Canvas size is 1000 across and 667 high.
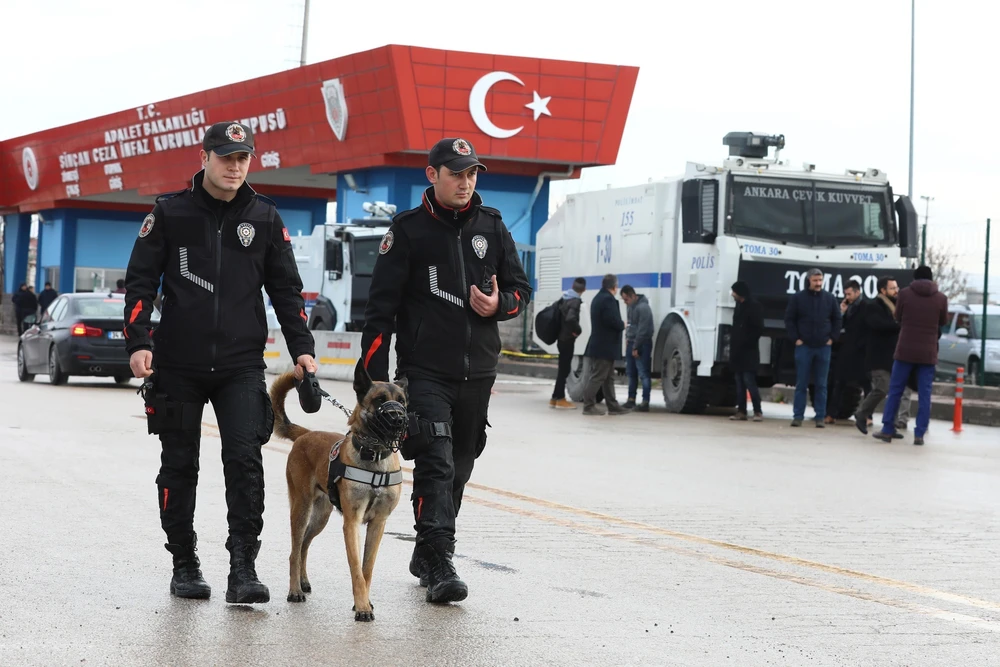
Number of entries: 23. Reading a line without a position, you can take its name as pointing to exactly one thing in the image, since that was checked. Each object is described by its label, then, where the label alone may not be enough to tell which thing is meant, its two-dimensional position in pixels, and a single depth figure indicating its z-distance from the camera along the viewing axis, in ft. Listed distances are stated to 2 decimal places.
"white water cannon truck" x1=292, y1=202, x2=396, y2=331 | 95.61
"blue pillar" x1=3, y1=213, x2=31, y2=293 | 215.92
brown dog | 20.27
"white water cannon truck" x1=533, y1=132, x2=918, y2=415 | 65.05
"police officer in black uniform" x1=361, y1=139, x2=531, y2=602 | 22.16
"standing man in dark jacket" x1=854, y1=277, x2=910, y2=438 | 60.34
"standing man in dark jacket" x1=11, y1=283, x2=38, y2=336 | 155.02
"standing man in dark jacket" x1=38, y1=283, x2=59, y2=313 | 151.43
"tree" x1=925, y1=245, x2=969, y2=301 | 267.59
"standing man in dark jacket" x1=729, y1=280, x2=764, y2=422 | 62.75
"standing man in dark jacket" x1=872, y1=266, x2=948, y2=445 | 56.24
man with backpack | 69.51
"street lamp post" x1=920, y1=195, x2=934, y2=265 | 76.33
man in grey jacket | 68.03
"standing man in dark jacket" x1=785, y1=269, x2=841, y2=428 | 61.62
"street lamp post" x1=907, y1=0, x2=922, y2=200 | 130.00
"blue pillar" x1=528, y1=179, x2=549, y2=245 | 135.74
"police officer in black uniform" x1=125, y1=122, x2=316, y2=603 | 21.34
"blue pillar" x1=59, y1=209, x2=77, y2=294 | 197.15
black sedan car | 72.18
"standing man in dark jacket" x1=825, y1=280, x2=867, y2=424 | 63.10
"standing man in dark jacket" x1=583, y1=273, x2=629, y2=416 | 65.51
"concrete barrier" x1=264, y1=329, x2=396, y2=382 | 86.63
